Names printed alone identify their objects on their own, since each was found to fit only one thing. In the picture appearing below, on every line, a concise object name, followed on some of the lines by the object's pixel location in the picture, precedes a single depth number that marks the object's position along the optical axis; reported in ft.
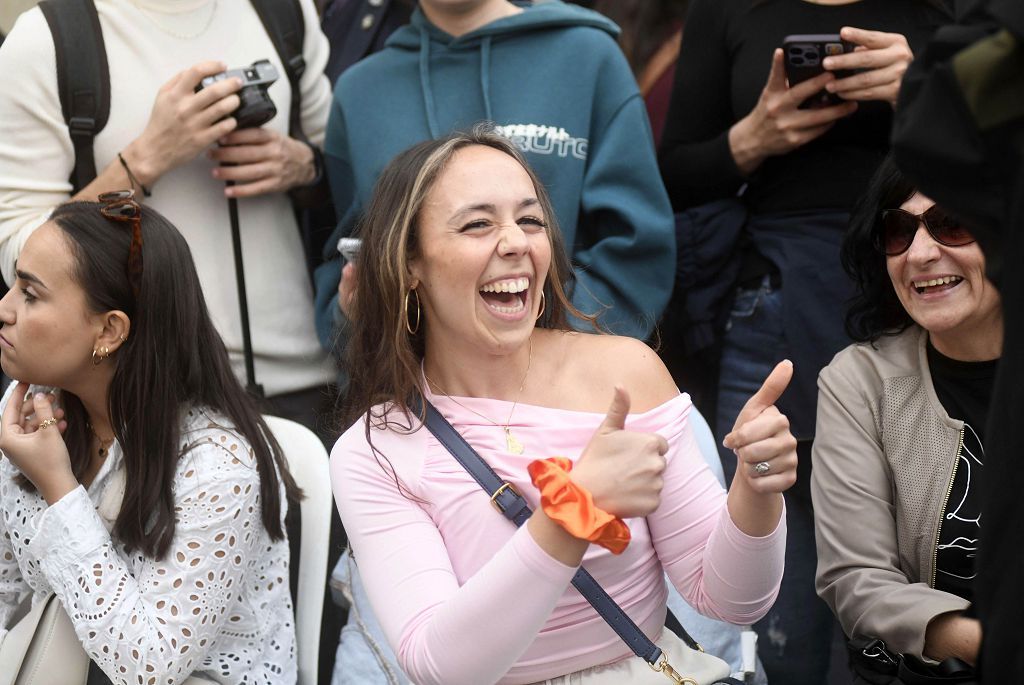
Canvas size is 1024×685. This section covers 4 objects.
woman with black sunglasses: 8.55
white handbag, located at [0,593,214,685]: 8.47
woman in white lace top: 8.63
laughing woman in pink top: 6.84
